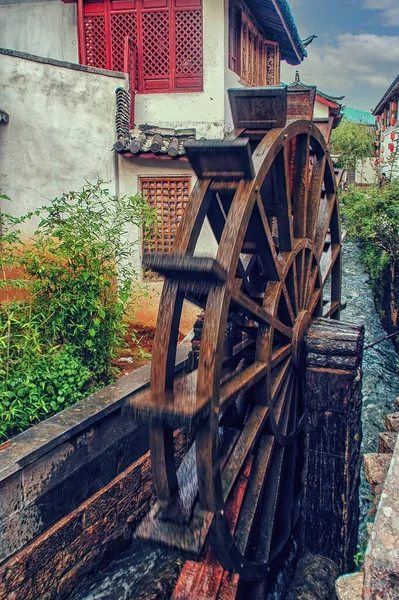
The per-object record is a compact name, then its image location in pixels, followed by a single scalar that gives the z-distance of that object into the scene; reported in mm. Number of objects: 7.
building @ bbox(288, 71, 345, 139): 19311
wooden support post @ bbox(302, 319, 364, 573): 3338
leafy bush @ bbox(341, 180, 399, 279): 8656
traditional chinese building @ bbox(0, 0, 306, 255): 6961
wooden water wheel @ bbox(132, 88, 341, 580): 2537
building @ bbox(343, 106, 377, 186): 27064
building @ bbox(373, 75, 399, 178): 20352
